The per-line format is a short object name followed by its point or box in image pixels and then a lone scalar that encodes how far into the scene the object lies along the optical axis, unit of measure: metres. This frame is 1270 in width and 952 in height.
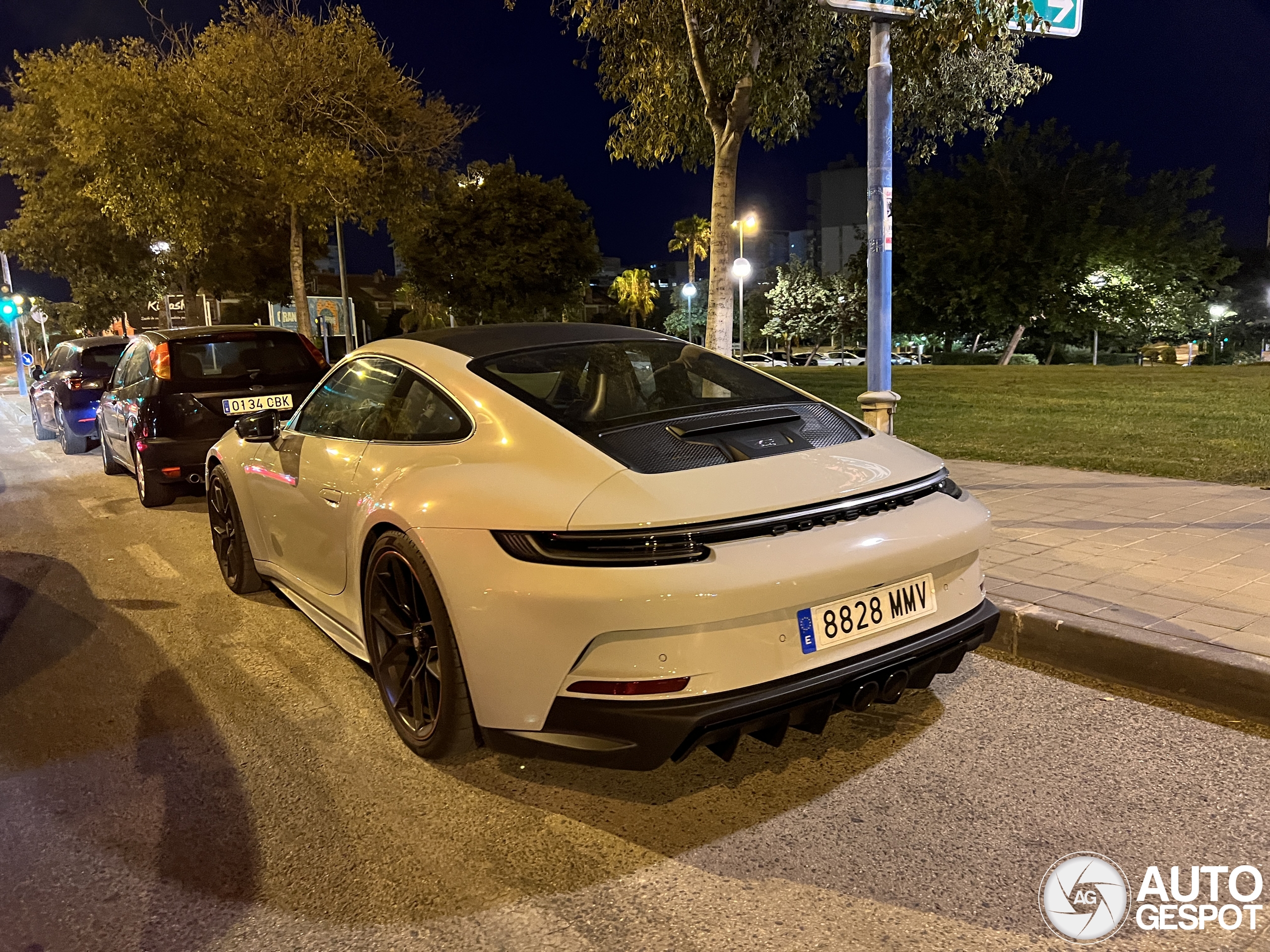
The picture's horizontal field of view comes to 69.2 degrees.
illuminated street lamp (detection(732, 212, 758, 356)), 36.59
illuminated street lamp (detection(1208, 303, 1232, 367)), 49.06
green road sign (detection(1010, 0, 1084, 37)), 6.14
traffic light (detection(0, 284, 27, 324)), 28.81
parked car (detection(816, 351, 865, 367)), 50.58
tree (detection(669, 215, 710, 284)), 54.41
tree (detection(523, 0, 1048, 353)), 7.83
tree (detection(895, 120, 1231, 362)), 29.69
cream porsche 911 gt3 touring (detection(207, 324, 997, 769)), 2.56
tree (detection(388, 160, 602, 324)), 30.02
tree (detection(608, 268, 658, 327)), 66.69
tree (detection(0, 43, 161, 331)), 15.95
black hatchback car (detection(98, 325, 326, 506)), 7.96
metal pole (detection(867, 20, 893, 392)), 6.43
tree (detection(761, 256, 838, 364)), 46.94
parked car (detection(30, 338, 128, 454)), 12.62
